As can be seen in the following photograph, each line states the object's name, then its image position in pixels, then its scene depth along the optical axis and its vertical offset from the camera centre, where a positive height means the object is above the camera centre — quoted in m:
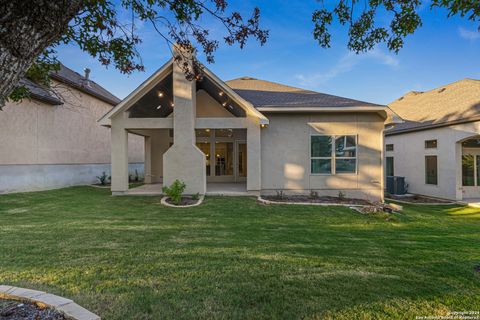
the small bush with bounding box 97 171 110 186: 16.69 -1.04
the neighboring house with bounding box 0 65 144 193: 11.91 +1.33
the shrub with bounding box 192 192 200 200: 10.27 -1.38
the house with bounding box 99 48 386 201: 10.91 +1.16
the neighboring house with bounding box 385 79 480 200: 12.33 +1.00
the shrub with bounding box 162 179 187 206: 9.52 -1.10
